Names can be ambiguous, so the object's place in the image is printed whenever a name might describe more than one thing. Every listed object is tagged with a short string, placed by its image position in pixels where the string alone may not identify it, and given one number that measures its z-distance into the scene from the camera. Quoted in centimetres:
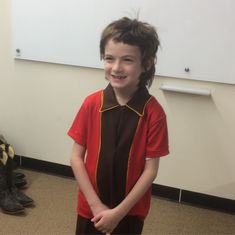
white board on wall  206
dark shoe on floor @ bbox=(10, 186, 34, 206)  227
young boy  121
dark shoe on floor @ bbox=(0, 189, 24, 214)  217
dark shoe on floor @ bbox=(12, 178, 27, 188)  246
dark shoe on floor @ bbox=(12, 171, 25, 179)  254
